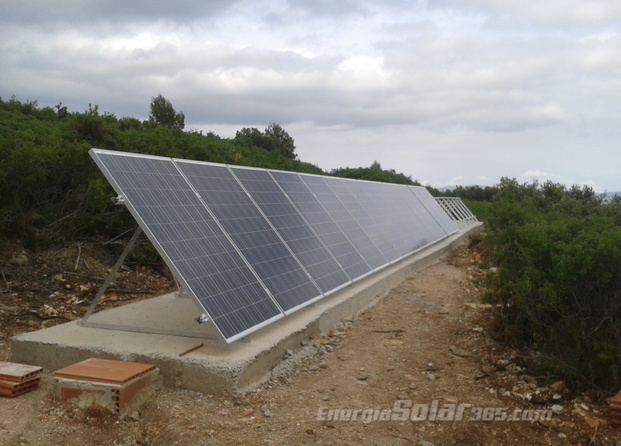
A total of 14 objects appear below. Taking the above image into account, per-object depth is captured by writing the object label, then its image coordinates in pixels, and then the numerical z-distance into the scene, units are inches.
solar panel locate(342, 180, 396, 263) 483.2
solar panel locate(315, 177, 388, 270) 436.1
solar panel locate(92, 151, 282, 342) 229.9
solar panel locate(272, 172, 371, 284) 383.9
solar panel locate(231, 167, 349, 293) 332.5
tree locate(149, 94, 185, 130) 1510.8
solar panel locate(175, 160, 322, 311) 282.4
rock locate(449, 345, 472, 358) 283.4
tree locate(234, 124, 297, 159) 1820.9
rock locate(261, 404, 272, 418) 210.5
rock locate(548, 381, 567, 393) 230.6
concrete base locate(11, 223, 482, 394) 222.2
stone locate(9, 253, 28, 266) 380.8
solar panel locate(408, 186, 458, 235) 785.6
